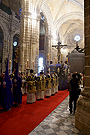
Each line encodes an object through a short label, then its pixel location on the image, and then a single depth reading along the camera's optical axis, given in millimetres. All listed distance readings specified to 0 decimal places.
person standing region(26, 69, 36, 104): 5060
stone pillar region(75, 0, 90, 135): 2635
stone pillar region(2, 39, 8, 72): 13958
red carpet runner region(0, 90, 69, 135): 2720
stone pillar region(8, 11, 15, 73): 14391
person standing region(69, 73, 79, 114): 3768
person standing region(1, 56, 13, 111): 4020
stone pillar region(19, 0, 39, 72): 10062
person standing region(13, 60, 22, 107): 4659
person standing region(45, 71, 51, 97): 6411
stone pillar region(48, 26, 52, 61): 17292
